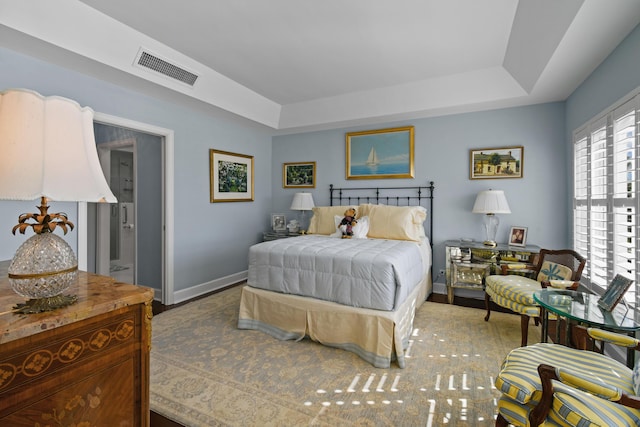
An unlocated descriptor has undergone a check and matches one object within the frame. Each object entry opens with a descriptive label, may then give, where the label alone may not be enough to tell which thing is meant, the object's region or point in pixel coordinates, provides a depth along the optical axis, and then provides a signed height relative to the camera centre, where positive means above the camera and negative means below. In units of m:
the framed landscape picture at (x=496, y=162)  4.06 +0.67
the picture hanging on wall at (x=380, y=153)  4.74 +0.93
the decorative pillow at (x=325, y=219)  4.55 -0.10
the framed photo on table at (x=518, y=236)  3.94 -0.29
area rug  1.97 -1.26
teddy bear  4.04 -0.15
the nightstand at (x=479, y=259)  3.66 -0.56
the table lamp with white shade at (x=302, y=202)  5.17 +0.17
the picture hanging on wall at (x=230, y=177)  4.65 +0.56
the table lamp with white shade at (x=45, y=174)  0.96 +0.12
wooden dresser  0.90 -0.49
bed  2.62 -0.75
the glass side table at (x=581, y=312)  1.67 -0.58
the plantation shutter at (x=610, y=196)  2.20 +0.15
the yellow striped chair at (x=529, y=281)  2.73 -0.68
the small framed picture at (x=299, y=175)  5.52 +0.67
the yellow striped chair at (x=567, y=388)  1.21 -0.77
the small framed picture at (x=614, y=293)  1.82 -0.48
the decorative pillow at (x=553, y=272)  2.89 -0.57
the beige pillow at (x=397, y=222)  3.96 -0.13
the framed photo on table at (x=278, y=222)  5.59 -0.18
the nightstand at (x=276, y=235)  5.22 -0.38
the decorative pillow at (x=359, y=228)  4.03 -0.22
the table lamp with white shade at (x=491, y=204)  3.83 +0.11
